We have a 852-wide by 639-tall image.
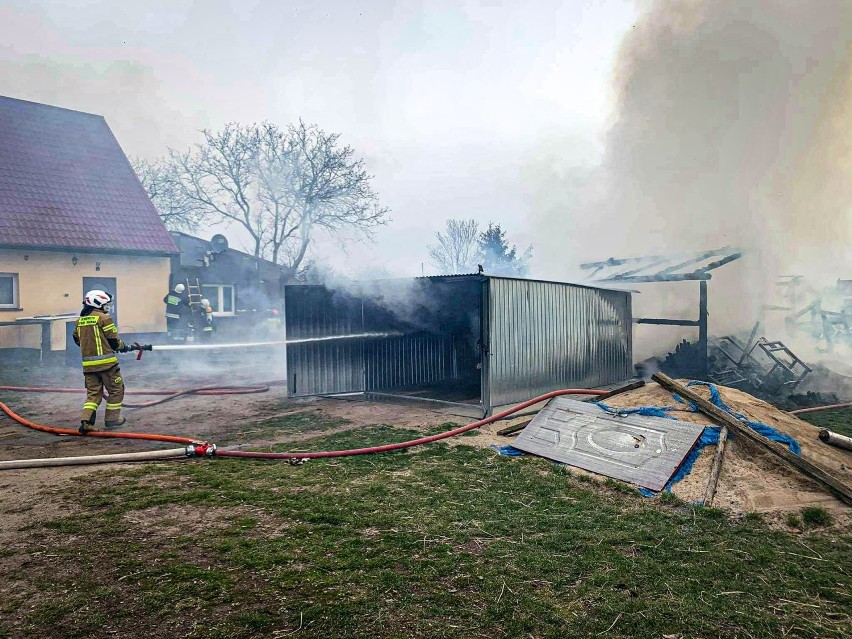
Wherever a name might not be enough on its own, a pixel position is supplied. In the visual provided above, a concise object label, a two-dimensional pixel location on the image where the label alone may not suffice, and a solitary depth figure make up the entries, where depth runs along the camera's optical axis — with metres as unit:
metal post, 12.41
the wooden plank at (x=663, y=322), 12.87
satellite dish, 23.69
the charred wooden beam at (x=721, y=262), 12.92
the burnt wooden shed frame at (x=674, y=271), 12.45
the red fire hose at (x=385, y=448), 6.26
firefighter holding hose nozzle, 7.52
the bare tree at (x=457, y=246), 44.56
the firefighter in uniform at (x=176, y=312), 18.55
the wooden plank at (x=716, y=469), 4.95
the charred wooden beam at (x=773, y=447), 4.93
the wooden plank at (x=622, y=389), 7.75
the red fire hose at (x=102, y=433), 6.62
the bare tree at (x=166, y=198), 33.31
